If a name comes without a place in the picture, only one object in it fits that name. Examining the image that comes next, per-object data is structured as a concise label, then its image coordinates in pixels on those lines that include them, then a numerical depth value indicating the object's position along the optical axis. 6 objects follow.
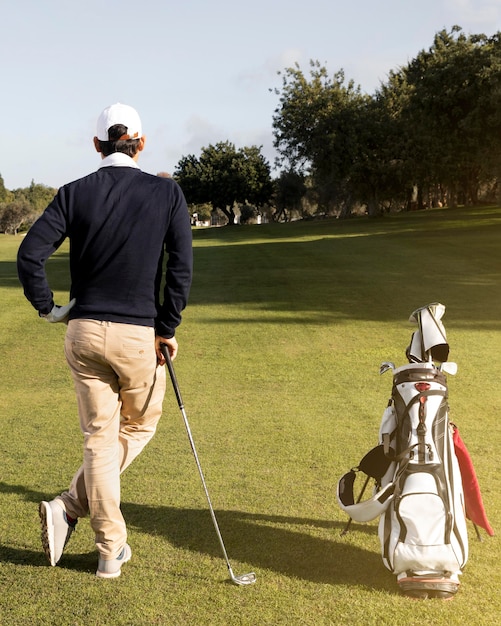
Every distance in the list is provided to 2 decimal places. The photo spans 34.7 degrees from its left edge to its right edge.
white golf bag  4.21
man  4.27
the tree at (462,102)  41.62
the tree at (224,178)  91.81
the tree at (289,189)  100.00
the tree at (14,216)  87.31
